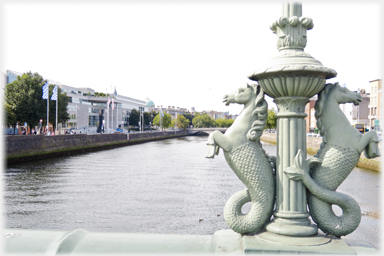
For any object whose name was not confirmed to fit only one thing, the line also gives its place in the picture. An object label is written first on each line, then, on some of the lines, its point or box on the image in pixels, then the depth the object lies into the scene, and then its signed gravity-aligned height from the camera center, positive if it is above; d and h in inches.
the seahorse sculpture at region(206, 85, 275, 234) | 98.0 -9.7
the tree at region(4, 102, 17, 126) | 1284.0 +44.1
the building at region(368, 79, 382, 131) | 1593.3 +146.1
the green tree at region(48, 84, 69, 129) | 1492.4 +90.3
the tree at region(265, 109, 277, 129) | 2068.7 +48.4
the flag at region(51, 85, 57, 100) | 1208.4 +119.7
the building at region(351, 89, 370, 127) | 2092.8 +116.4
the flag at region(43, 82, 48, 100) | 1138.0 +126.5
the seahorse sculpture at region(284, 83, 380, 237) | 95.6 -9.7
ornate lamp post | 93.2 +10.3
